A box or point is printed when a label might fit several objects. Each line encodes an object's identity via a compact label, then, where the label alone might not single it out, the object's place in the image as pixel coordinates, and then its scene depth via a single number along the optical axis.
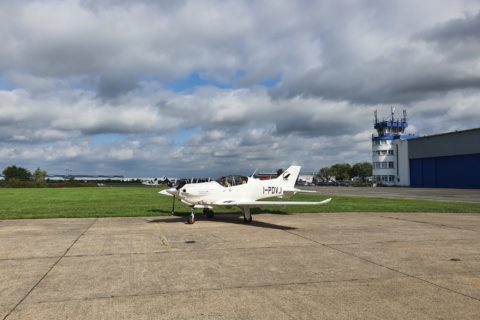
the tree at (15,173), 168.62
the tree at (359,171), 186.12
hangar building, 72.69
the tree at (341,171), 182.88
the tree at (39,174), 146.27
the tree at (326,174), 188.90
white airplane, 16.64
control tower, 92.38
